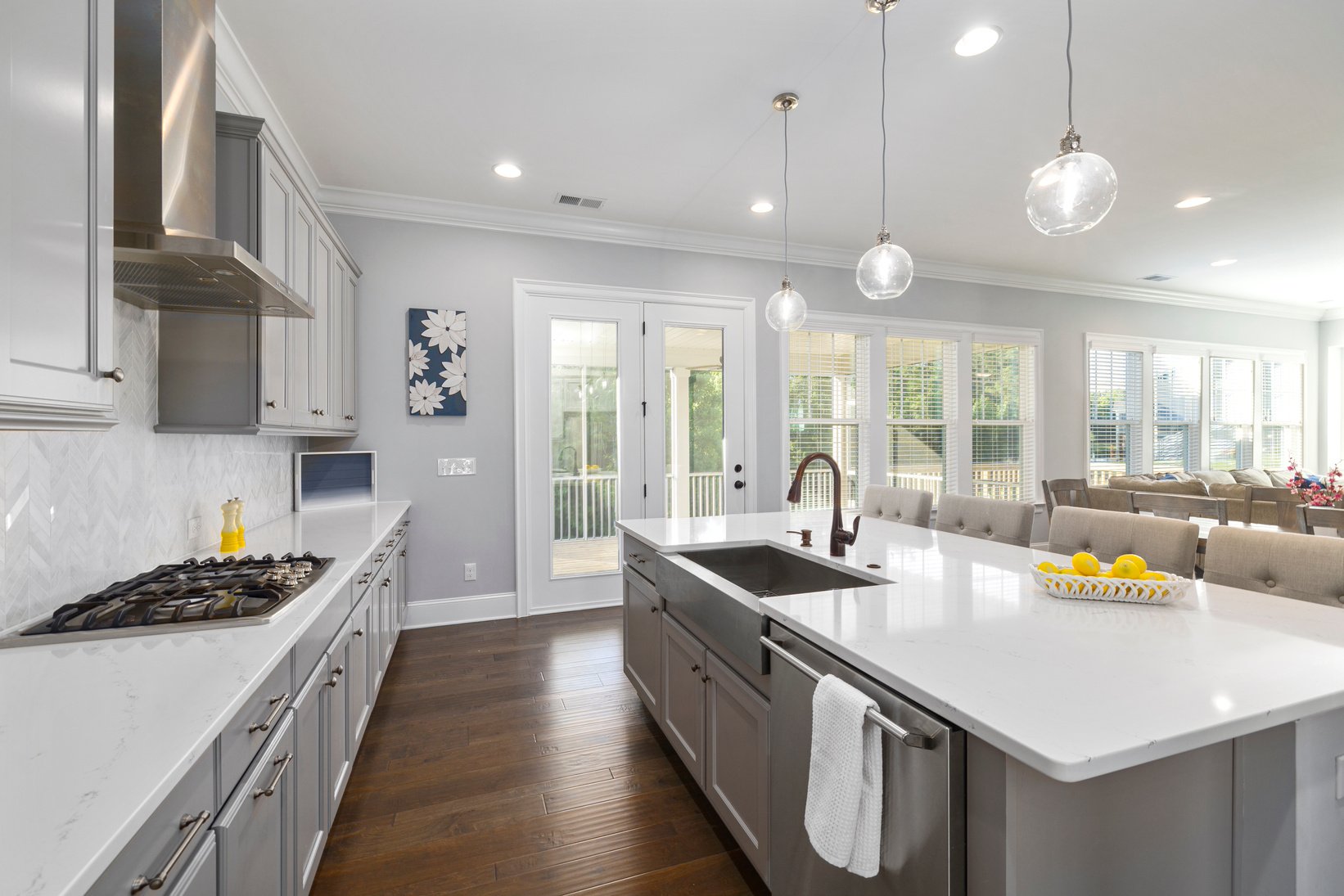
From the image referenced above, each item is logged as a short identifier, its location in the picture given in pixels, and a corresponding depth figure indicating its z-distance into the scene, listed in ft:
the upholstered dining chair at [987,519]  8.36
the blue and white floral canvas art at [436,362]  12.88
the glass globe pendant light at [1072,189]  5.26
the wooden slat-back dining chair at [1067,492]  14.15
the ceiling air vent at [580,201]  12.81
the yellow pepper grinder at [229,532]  7.37
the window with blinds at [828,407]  16.49
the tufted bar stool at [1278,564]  4.86
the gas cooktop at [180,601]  4.31
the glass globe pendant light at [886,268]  7.46
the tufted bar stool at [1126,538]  6.08
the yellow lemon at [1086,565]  5.03
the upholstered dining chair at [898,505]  9.93
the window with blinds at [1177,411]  21.26
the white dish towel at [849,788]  3.45
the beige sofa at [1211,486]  11.33
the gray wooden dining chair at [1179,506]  10.67
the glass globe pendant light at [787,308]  9.78
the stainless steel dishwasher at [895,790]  3.04
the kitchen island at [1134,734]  2.81
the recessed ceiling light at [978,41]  7.45
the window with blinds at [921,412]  17.71
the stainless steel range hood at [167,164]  4.79
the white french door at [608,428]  13.82
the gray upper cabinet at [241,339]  6.68
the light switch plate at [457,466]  13.17
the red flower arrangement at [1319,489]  12.06
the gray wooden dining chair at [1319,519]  9.04
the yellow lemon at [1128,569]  4.83
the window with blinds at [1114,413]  20.22
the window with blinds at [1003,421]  18.74
